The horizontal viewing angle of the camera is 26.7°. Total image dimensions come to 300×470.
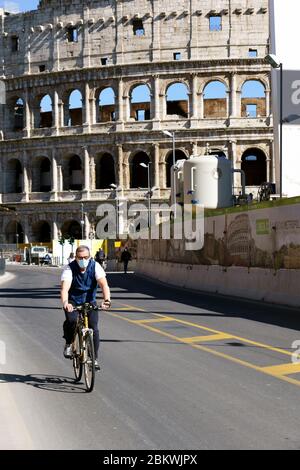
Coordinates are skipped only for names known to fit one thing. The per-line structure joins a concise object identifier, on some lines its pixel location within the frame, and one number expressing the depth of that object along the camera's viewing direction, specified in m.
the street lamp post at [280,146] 28.59
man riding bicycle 8.12
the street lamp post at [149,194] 61.17
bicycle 7.72
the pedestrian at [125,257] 44.47
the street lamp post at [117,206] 67.62
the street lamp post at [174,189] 39.75
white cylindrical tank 36.09
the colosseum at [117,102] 66.50
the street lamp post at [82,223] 68.12
